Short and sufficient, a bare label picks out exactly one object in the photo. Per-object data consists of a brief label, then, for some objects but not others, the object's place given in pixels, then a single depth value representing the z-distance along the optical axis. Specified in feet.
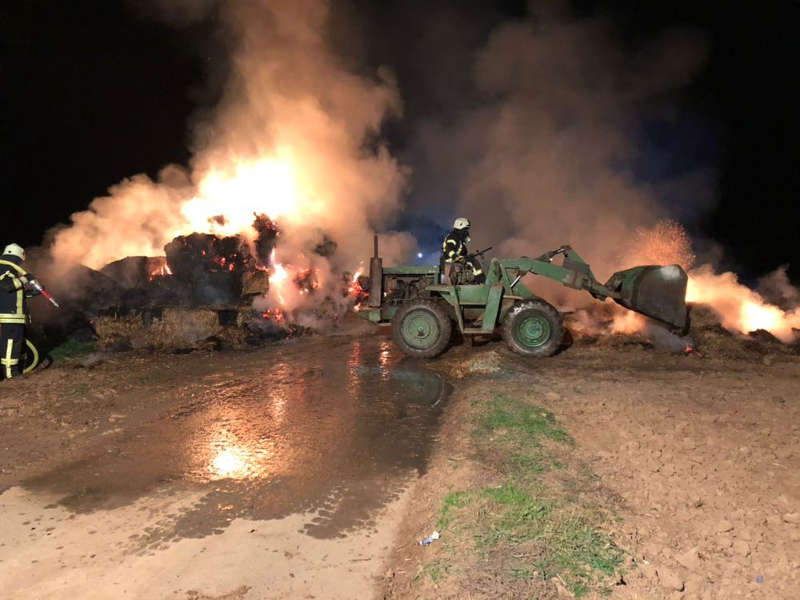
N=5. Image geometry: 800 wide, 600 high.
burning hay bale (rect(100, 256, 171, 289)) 48.03
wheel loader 30.58
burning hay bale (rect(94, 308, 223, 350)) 37.06
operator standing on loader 32.65
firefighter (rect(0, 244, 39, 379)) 25.32
